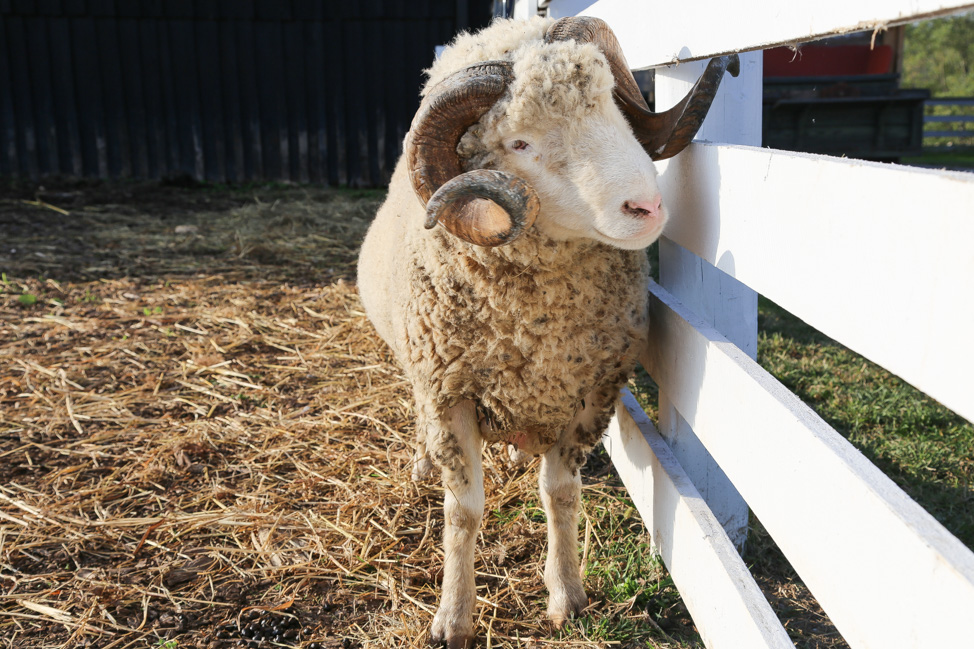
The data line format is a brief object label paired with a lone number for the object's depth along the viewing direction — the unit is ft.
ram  6.17
